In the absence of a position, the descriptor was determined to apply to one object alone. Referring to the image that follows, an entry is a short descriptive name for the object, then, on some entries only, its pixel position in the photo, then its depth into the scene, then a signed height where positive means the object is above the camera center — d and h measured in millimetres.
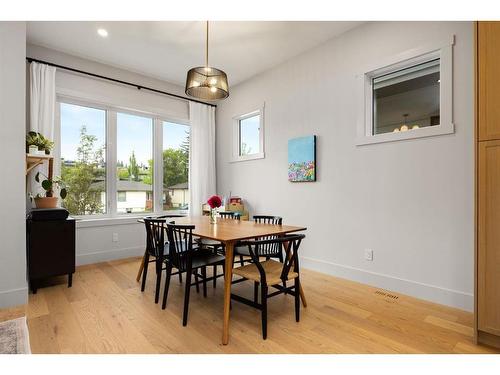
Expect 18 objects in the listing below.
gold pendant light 2576 +1016
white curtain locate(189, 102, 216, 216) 4945 +581
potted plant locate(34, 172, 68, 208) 3078 -97
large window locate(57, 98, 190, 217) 4020 +450
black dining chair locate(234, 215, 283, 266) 2815 -650
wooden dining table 2043 -372
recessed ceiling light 3296 +1881
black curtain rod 3515 +1630
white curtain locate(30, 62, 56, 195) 3424 +1099
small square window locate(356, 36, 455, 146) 2590 +981
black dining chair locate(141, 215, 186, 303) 2771 -623
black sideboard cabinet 2875 -587
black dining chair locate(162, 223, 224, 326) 2314 -642
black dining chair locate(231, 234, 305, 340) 2035 -679
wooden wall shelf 2875 +315
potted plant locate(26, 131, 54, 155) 2982 +501
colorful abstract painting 3652 +400
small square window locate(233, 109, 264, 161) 4473 +901
